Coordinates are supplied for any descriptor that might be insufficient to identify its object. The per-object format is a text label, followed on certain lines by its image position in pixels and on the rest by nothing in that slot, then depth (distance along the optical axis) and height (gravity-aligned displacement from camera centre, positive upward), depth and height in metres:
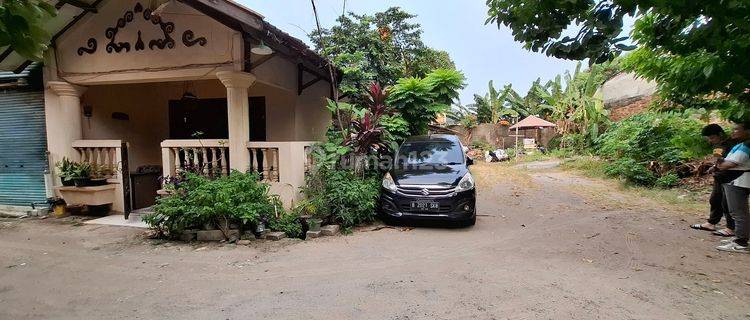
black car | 5.95 -0.71
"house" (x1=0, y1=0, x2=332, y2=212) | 6.21 +1.32
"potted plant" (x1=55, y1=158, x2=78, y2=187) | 6.79 -0.25
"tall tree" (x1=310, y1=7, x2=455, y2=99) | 12.59 +4.30
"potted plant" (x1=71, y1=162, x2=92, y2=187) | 6.77 -0.33
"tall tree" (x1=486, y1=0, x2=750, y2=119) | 2.43 +0.85
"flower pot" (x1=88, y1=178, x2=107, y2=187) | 6.83 -0.46
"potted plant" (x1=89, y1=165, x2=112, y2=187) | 6.85 -0.34
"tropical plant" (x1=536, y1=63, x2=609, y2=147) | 16.34 +1.91
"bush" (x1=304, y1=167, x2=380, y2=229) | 6.04 -0.77
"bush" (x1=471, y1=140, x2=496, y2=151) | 19.78 +0.11
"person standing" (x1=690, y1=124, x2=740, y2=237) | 5.39 -0.86
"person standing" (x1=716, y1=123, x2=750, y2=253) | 4.88 -0.63
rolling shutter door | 7.32 +0.27
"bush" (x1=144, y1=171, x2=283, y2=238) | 5.29 -0.74
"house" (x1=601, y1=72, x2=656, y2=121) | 15.62 +2.18
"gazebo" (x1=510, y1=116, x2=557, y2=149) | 18.22 +1.07
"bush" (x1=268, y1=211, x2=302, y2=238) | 5.71 -1.13
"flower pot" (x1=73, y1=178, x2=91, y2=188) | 6.77 -0.45
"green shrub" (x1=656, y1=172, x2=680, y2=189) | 9.41 -0.98
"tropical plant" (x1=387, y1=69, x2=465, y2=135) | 8.30 +1.23
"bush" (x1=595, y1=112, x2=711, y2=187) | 9.66 -0.20
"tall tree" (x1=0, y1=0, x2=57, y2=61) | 1.69 +0.62
